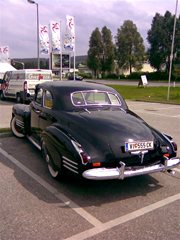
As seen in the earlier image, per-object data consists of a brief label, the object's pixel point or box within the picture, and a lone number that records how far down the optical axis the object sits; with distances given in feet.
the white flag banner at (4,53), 108.14
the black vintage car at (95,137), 12.61
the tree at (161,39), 199.00
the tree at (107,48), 226.17
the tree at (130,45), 211.41
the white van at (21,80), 48.60
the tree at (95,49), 227.81
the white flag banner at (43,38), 76.89
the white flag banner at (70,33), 68.03
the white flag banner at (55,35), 73.20
